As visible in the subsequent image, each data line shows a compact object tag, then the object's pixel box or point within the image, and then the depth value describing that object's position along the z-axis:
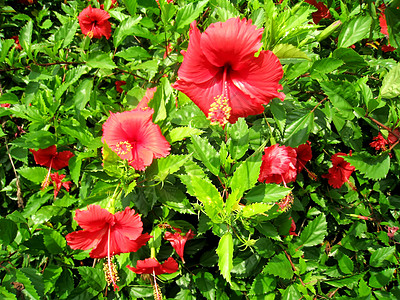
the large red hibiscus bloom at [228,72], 0.44
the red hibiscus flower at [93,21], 0.71
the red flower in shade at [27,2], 0.85
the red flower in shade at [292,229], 0.61
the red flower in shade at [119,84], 0.71
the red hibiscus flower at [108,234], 0.48
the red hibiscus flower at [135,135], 0.50
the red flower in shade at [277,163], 0.53
